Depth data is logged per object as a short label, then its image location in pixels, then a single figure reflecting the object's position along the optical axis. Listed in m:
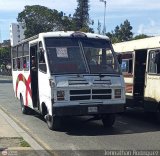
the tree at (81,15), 46.19
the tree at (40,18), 42.98
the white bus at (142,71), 6.92
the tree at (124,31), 47.01
